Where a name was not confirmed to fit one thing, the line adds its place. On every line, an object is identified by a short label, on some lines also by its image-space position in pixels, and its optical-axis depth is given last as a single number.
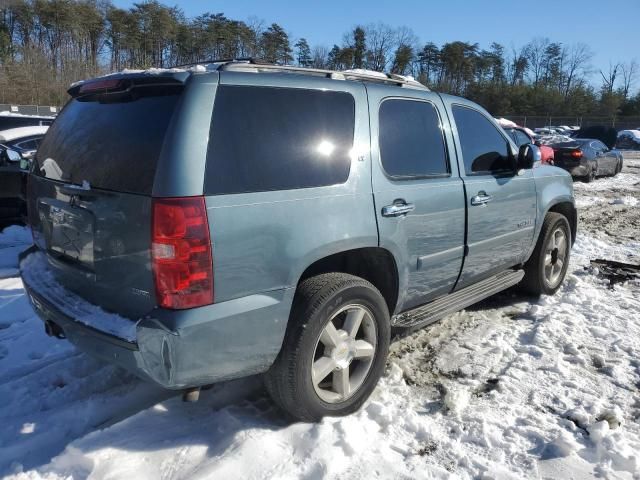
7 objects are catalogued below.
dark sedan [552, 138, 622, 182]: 16.08
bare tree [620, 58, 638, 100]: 76.40
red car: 14.45
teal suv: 2.36
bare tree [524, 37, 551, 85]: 90.88
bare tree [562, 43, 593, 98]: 85.20
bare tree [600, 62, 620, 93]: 77.31
